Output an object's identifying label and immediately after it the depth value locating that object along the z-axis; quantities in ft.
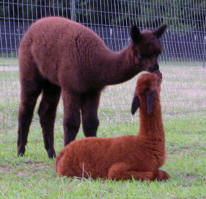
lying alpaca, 25.52
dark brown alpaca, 31.42
